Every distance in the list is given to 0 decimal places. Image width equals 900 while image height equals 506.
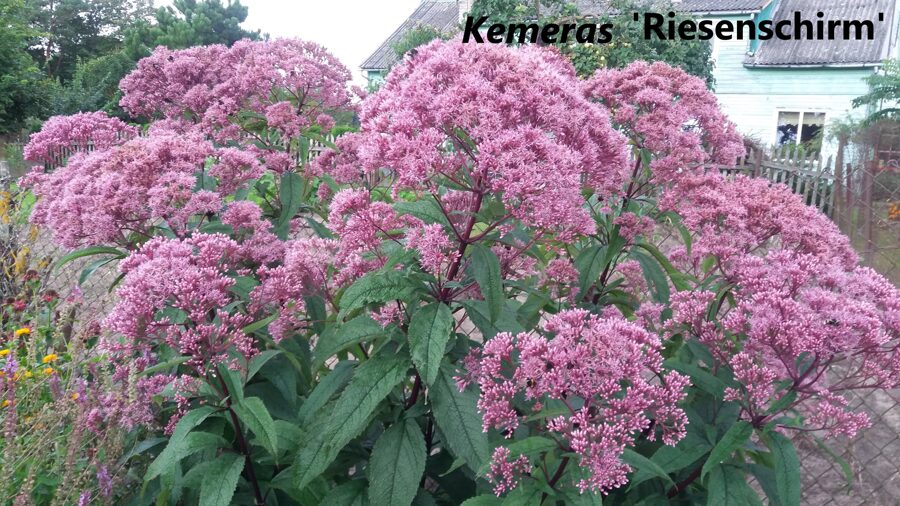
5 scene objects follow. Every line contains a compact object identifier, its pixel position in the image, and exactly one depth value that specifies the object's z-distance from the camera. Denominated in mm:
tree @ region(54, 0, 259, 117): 30125
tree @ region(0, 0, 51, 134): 28016
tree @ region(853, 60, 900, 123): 17875
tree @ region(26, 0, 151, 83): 45125
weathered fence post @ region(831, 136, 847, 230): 7002
